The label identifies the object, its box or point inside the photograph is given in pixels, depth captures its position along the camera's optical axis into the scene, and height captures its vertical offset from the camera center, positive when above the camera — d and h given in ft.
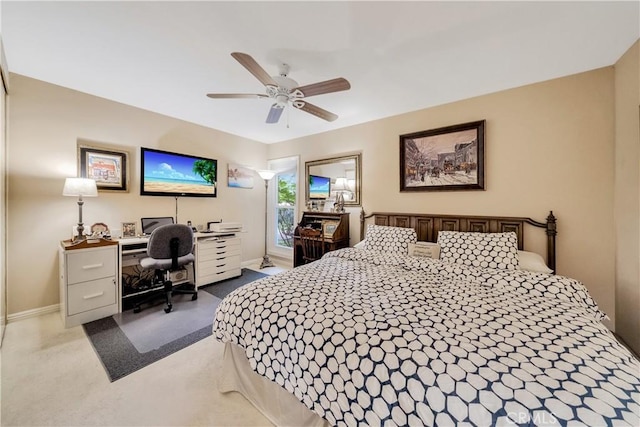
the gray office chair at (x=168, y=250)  8.52 -1.45
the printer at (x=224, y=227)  12.09 -0.78
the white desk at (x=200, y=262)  9.07 -2.36
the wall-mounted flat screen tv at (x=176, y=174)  10.41 +1.85
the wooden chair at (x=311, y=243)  11.51 -1.58
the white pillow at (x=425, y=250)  7.89 -1.29
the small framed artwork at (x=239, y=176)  13.79 +2.20
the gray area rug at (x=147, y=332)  5.99 -3.77
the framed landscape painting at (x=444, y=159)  8.68 +2.19
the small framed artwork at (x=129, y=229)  9.82 -0.75
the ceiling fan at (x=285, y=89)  5.58 +3.39
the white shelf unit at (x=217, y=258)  10.90 -2.31
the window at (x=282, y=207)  15.02 +0.36
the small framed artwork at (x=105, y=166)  8.89 +1.82
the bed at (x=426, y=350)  2.45 -1.86
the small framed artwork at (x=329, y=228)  11.34 -0.77
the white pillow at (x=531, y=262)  6.60 -1.45
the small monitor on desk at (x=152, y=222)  10.36 -0.48
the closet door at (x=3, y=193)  6.82 +0.59
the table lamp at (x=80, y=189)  7.78 +0.76
